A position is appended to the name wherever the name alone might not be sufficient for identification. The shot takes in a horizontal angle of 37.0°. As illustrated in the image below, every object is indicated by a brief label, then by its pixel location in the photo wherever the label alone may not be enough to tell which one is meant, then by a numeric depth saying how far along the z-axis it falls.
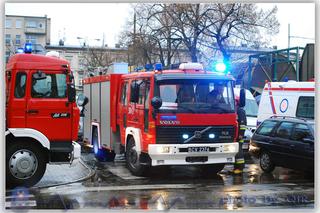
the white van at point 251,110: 17.37
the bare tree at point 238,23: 23.02
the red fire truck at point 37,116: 9.65
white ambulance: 14.30
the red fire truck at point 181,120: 10.50
